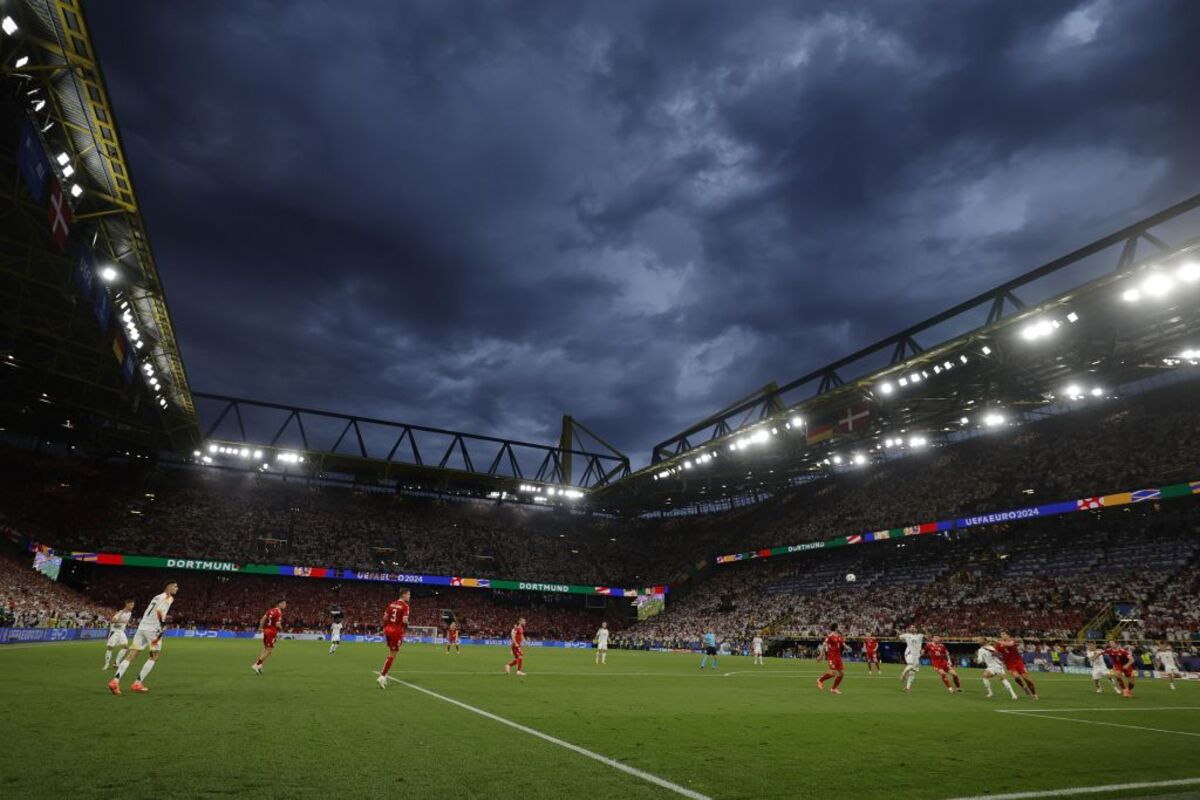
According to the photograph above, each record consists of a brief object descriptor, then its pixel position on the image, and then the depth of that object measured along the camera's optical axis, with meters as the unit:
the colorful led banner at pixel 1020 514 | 35.57
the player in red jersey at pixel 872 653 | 30.18
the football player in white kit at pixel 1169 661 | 22.41
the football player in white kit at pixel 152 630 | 11.88
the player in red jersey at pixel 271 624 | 19.53
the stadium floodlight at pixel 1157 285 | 24.72
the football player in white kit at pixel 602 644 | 29.95
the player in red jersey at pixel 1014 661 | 16.44
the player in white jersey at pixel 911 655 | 18.70
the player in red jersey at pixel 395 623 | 15.06
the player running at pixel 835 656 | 17.70
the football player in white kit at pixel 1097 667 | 19.56
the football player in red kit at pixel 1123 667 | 17.94
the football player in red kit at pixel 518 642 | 19.78
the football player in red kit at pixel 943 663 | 18.36
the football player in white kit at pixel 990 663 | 16.91
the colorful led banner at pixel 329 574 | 49.62
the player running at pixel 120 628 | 13.68
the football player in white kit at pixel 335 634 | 32.54
